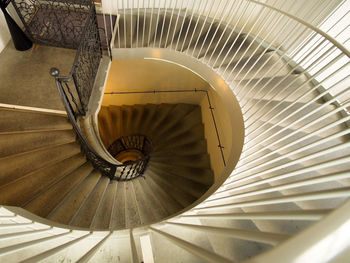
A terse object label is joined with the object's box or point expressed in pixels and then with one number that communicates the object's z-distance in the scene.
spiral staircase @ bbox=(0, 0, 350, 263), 1.11
